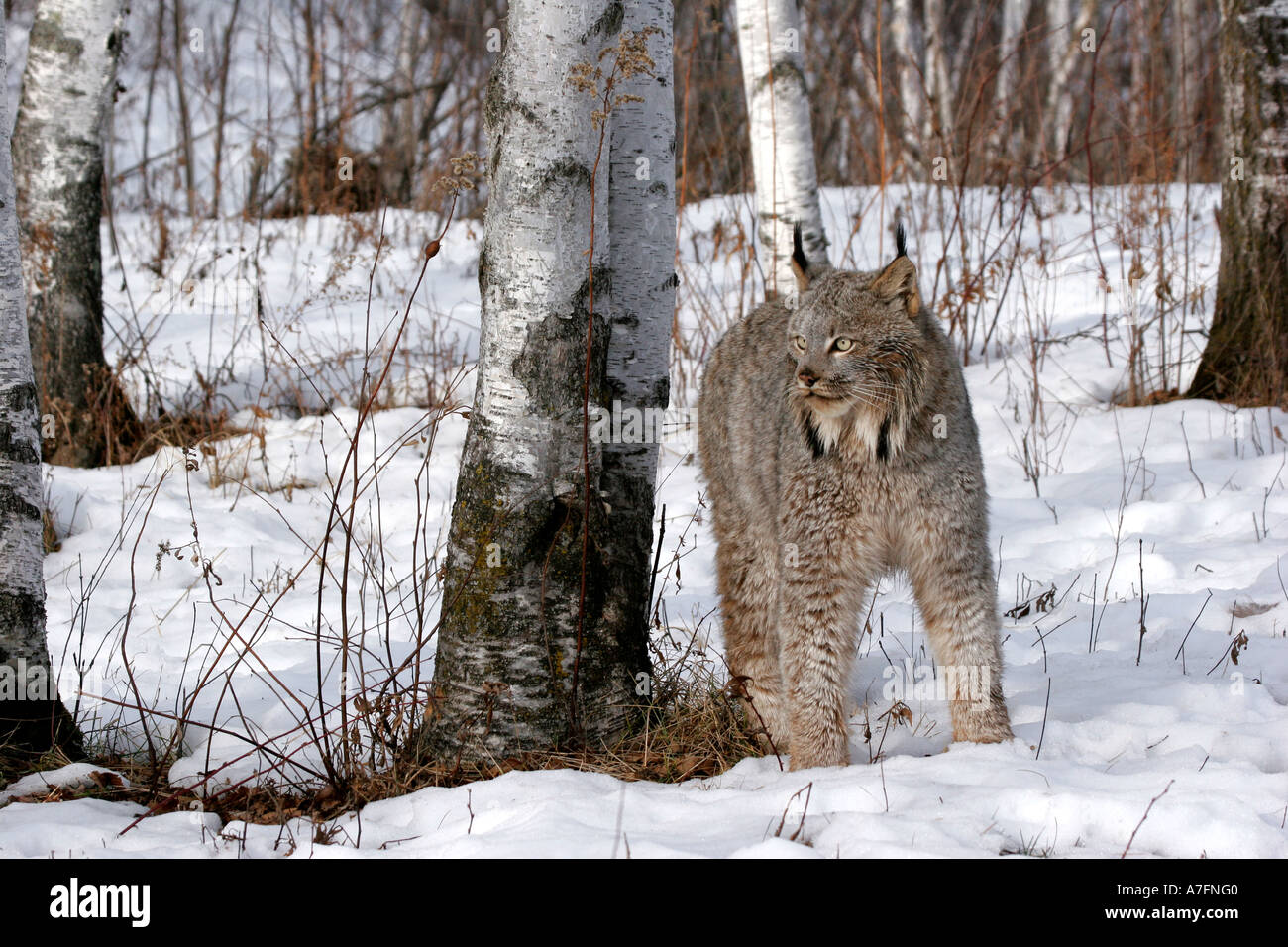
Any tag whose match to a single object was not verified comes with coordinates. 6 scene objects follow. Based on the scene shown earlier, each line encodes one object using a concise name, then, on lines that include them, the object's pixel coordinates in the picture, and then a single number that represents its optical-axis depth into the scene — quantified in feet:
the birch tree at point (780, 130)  21.03
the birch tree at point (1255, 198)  19.51
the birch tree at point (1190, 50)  28.72
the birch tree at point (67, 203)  19.26
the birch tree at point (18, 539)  10.52
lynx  10.48
